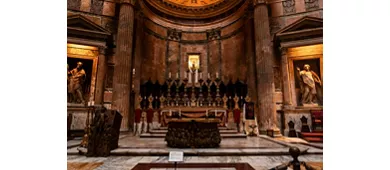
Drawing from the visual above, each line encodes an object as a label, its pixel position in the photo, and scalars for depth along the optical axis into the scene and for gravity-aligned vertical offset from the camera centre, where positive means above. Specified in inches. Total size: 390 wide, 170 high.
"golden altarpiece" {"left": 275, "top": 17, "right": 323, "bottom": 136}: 331.0 +38.5
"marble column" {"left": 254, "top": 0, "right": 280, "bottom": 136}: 317.1 +30.5
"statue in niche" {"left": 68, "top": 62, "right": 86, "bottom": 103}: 324.5 +7.8
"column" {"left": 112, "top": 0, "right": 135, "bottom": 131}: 316.5 +42.8
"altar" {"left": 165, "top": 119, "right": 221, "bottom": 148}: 175.9 -42.2
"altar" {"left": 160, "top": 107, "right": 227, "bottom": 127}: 269.1 -34.2
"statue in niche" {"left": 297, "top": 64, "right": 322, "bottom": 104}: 335.3 +5.6
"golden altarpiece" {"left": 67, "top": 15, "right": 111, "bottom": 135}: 320.8 +43.0
